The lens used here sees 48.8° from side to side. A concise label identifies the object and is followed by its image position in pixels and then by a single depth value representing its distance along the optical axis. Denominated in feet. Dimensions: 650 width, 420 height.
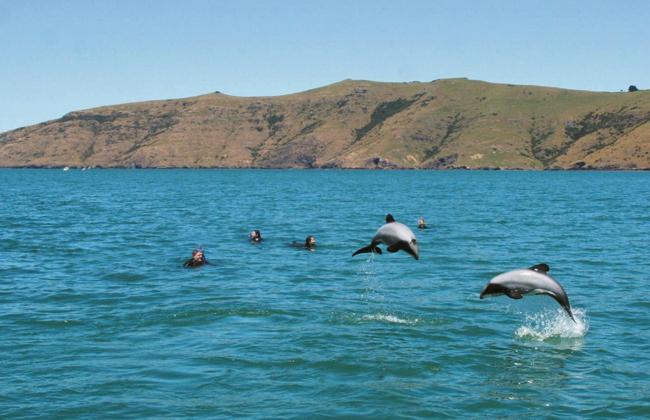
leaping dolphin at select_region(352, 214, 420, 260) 54.44
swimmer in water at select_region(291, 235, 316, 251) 132.05
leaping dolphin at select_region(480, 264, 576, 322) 53.57
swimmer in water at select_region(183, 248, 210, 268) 108.88
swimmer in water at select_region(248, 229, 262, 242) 145.38
